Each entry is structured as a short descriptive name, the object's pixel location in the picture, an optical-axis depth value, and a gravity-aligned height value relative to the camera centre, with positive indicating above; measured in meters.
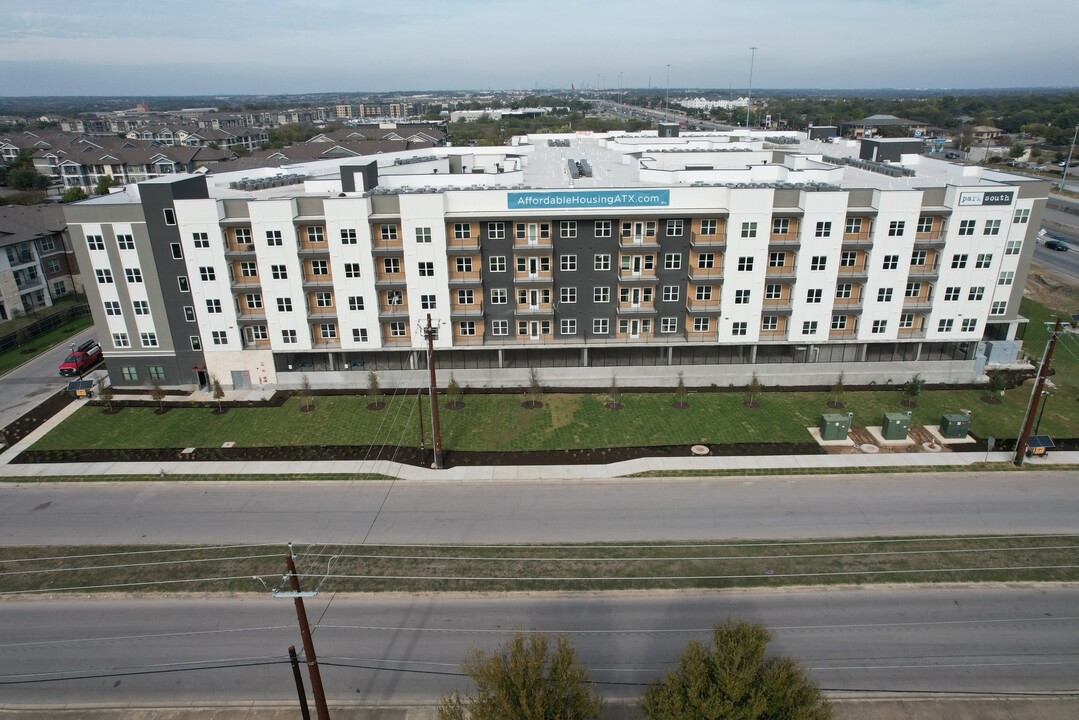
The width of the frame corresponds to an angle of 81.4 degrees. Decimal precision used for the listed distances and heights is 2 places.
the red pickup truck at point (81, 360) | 55.84 -19.81
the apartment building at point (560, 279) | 49.31 -12.55
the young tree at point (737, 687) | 18.02 -15.74
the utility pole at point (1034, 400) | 38.22 -16.96
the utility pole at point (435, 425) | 37.91 -18.62
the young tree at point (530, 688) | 17.92 -15.62
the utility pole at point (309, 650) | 18.91 -15.41
